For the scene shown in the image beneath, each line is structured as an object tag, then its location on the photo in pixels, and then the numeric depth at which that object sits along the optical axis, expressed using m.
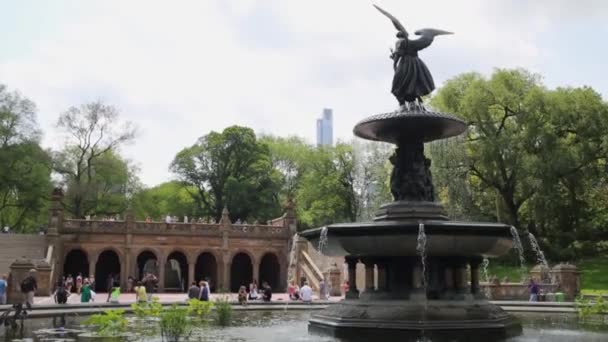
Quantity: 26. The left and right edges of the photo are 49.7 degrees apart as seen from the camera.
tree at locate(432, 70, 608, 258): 41.34
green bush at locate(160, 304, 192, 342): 10.63
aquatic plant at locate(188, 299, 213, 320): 12.41
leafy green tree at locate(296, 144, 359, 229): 59.56
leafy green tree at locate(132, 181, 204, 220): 58.81
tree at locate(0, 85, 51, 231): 48.81
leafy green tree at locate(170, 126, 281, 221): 59.97
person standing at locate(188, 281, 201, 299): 22.75
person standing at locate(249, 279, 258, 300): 29.43
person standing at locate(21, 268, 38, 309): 20.25
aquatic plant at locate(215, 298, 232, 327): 15.37
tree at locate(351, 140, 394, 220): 46.83
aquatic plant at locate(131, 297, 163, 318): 11.16
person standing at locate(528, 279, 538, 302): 25.19
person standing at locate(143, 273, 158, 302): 34.12
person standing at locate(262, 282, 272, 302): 27.39
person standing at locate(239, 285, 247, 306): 24.42
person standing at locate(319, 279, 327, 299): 30.78
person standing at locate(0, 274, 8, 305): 22.98
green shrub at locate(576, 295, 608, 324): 15.48
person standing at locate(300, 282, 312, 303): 25.84
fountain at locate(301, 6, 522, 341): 12.38
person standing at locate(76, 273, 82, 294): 36.34
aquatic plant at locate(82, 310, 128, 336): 10.25
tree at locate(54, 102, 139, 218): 53.84
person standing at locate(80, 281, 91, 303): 25.94
